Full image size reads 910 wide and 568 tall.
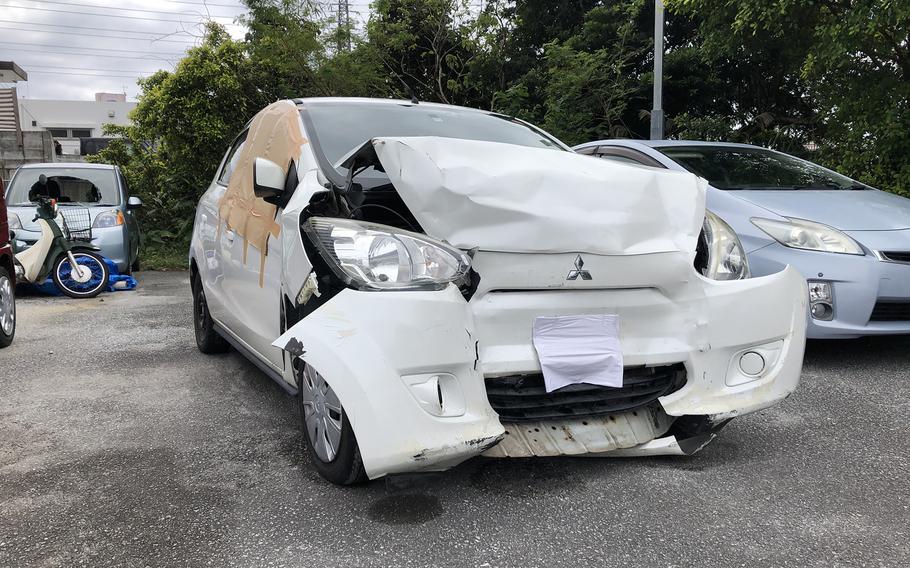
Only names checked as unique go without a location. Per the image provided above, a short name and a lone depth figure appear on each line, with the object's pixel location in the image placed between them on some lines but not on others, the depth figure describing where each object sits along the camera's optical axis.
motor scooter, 7.36
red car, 5.14
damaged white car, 2.18
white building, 44.88
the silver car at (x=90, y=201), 8.22
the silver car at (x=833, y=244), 3.99
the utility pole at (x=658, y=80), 10.21
